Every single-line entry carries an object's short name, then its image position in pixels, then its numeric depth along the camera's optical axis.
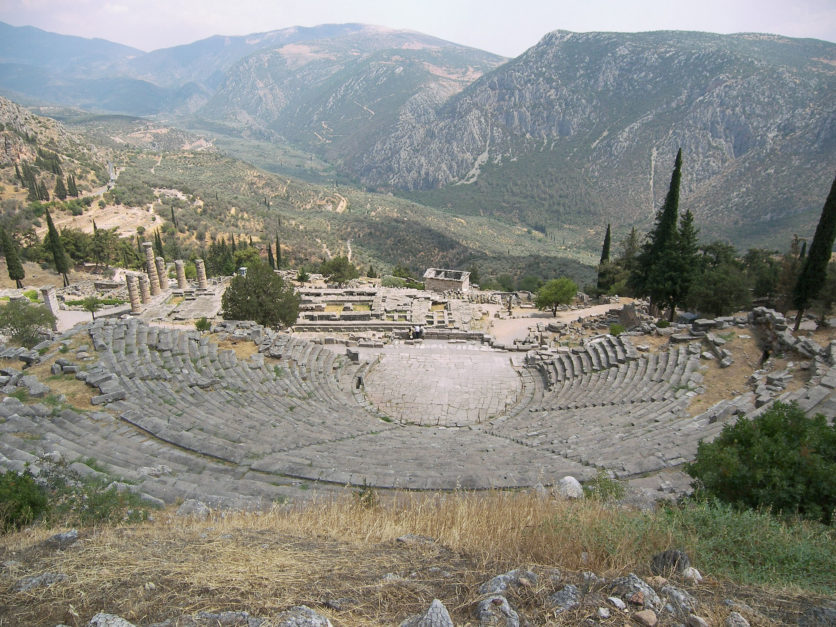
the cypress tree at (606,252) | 47.17
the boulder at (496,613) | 4.12
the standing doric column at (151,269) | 35.55
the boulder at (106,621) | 3.91
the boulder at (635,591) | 4.41
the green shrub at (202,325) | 22.38
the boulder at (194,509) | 7.48
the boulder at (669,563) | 5.08
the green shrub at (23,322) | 23.66
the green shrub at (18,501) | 6.42
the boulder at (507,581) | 4.61
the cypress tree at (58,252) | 44.22
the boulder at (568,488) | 8.77
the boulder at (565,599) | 4.38
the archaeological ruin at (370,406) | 10.13
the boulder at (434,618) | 3.95
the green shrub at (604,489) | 8.27
